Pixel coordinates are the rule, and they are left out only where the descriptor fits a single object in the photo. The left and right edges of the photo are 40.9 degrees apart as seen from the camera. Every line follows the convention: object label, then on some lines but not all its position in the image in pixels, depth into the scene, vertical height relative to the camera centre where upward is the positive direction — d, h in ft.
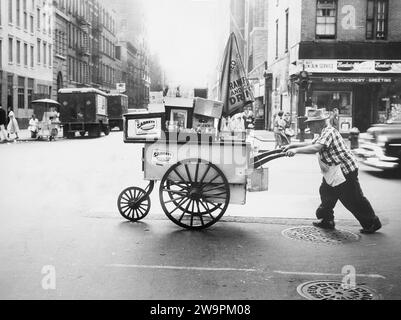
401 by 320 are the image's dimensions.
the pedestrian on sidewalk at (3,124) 81.68 +0.61
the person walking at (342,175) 22.81 -1.73
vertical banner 26.07 +2.34
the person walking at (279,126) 68.33 +0.94
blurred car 41.39 -0.98
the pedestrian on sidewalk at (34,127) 96.43 +0.27
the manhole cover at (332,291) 14.62 -4.41
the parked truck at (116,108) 145.89 +6.06
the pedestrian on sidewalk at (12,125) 88.99 +0.51
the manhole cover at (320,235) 21.57 -4.22
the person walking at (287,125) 75.27 +1.13
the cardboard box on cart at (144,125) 23.40 +0.24
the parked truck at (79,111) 109.40 +3.71
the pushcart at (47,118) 95.61 +2.04
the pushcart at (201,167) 22.57 -1.49
